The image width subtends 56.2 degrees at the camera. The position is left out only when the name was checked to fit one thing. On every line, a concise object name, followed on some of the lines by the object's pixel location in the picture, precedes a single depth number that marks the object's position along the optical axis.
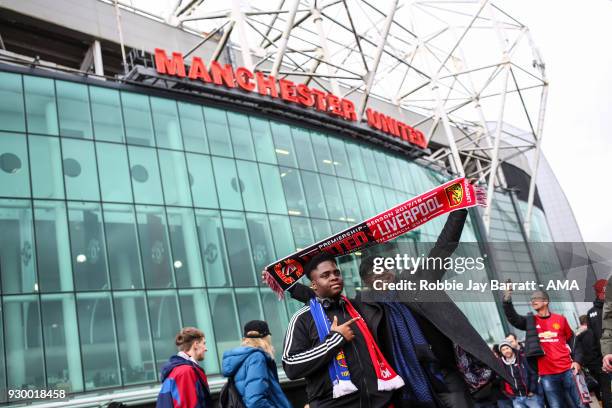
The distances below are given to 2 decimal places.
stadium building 14.41
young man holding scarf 4.02
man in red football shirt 8.22
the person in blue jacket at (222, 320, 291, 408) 5.21
